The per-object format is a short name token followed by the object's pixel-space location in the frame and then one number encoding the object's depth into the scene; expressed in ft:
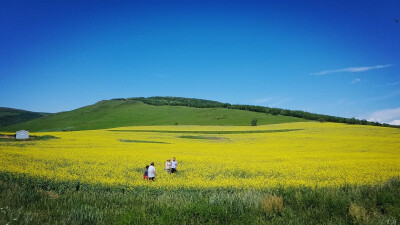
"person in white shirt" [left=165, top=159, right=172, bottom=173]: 51.83
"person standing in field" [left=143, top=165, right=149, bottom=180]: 45.61
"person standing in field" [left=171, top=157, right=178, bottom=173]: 51.49
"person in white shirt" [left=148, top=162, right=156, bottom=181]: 45.27
